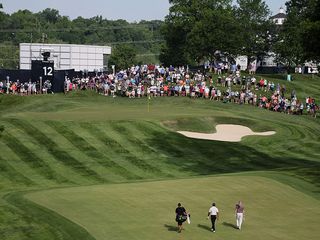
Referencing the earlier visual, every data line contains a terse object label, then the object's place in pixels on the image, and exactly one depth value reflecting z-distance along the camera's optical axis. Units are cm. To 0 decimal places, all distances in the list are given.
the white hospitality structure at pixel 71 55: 13850
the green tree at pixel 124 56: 19462
